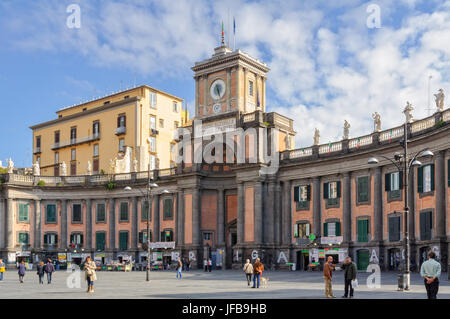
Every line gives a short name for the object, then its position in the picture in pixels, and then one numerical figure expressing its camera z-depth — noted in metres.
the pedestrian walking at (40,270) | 39.09
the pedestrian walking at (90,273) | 28.53
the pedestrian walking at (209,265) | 56.38
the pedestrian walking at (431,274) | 19.12
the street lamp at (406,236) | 28.98
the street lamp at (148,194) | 40.29
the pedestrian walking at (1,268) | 42.36
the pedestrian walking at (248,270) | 33.78
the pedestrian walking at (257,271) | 31.70
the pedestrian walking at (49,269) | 38.41
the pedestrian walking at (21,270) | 39.91
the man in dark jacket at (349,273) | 24.70
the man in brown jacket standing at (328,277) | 25.25
